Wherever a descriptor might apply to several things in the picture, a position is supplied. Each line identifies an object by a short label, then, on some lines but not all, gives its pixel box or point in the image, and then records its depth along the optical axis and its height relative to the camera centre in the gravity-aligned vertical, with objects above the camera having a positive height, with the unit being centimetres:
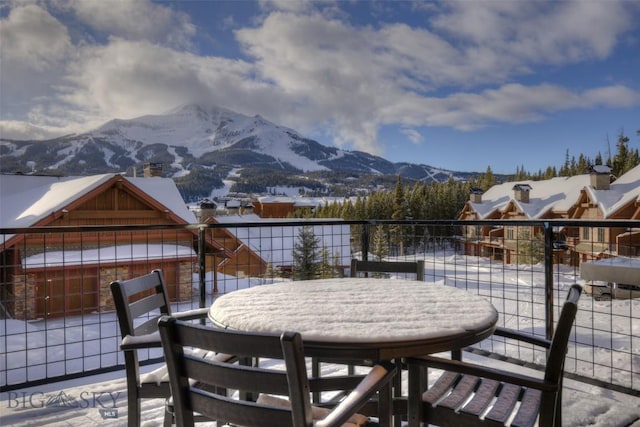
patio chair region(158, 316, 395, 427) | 99 -40
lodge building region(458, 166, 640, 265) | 2011 +70
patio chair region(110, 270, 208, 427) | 156 -53
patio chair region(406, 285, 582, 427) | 130 -65
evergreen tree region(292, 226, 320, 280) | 1811 -197
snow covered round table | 128 -36
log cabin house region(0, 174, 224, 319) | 1098 -9
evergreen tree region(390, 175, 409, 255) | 4225 +122
